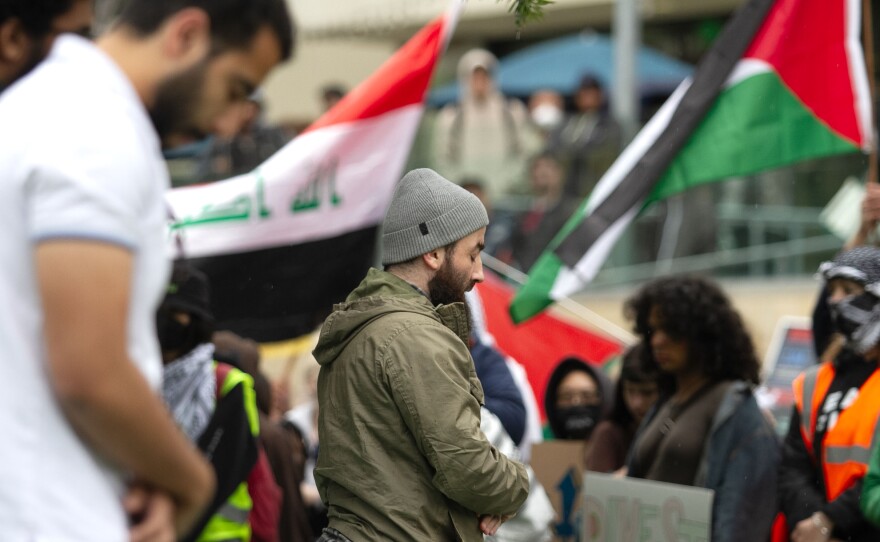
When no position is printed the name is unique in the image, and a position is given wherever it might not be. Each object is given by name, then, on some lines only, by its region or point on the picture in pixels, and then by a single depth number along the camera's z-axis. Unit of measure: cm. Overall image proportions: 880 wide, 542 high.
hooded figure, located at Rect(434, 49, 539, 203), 1388
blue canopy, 1866
